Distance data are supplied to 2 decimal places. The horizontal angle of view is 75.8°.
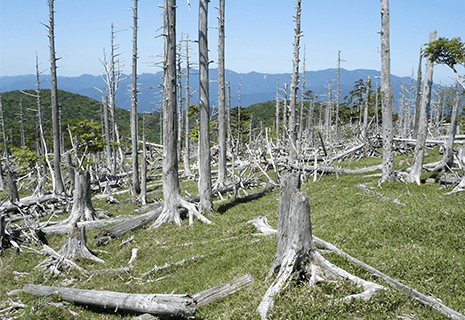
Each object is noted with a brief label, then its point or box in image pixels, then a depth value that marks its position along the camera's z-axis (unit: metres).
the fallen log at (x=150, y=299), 4.91
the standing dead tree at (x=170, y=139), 11.81
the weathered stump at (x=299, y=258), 5.09
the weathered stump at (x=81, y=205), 13.10
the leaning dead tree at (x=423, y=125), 12.46
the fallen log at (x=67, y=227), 12.51
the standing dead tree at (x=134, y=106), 20.73
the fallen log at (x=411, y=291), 4.33
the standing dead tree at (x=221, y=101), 16.94
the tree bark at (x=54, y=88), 21.86
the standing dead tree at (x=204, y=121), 12.17
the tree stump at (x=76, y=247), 8.65
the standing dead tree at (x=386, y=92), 13.53
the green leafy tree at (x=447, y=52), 11.74
